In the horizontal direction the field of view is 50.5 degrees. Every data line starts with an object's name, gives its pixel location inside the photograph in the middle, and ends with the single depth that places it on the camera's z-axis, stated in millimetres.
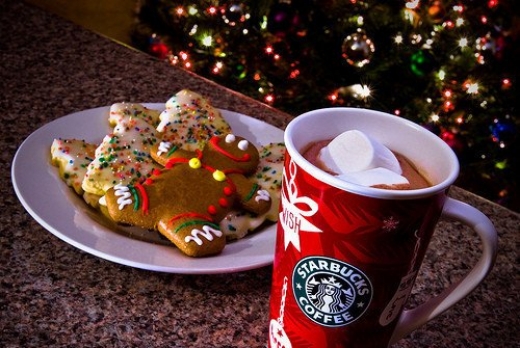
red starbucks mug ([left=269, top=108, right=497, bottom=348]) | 389
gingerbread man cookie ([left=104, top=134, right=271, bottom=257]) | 624
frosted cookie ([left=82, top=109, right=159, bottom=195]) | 716
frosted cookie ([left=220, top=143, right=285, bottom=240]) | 679
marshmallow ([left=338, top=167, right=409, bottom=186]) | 397
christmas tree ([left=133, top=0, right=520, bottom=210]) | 1529
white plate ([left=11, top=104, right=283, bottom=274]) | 581
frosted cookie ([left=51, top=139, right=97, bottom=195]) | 724
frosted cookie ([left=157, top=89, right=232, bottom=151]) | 838
